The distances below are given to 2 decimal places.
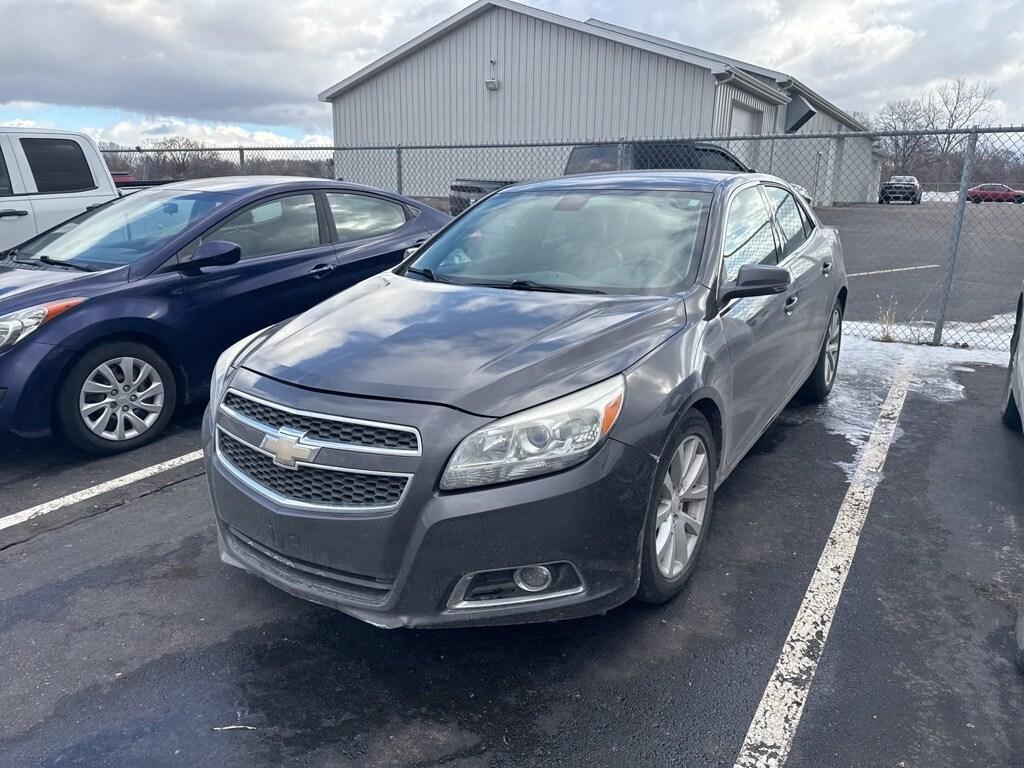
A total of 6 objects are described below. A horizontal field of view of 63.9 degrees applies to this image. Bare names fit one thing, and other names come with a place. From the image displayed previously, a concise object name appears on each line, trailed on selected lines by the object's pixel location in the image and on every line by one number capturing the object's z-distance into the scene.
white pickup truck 7.38
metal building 20.89
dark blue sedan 4.48
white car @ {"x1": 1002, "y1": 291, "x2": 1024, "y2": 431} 4.65
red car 12.58
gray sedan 2.51
